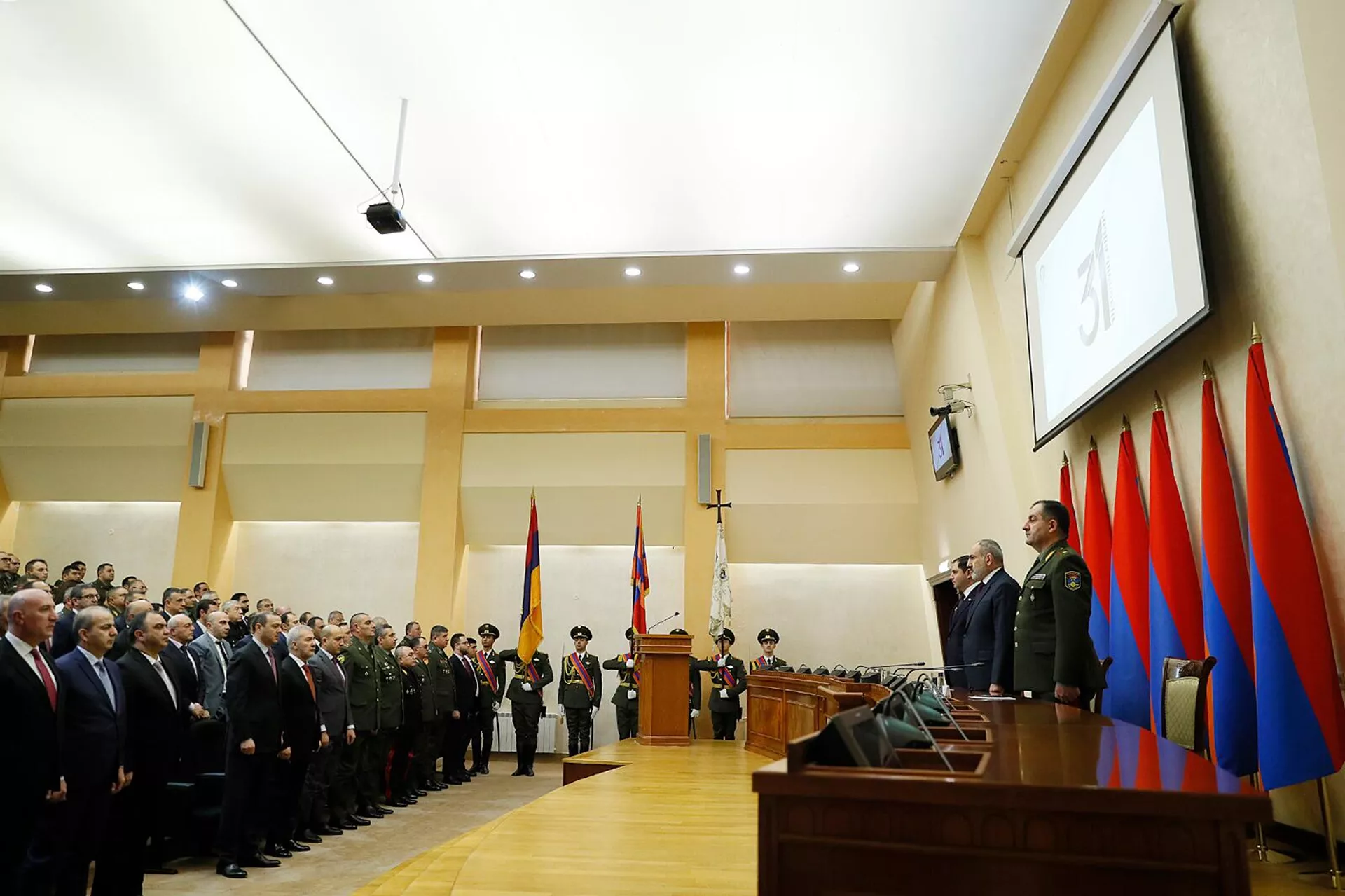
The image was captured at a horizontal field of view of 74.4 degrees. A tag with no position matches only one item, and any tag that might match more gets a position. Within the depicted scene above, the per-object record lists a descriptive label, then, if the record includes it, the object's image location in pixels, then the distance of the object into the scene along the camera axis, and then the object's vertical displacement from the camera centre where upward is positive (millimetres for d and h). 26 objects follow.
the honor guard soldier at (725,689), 8547 -348
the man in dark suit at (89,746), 3170 -371
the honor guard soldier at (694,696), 8977 -443
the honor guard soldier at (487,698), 8672 -466
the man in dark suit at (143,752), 3523 -442
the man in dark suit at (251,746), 4367 -494
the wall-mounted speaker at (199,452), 10539 +2240
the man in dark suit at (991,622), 3771 +152
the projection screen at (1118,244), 3672 +1955
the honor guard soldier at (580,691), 8922 -399
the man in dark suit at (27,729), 2883 -287
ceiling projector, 5926 +2823
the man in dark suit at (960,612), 4262 +210
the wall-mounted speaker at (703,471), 10078 +2019
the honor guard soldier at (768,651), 7990 +24
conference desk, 1231 -246
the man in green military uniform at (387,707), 6242 -415
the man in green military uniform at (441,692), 7613 -373
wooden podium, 6723 -280
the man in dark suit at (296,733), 4770 -463
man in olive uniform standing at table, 3102 +129
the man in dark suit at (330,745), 5258 -589
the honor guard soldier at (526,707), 8641 -551
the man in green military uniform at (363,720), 5938 -484
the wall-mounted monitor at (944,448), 7914 +1863
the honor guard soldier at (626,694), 8922 -428
